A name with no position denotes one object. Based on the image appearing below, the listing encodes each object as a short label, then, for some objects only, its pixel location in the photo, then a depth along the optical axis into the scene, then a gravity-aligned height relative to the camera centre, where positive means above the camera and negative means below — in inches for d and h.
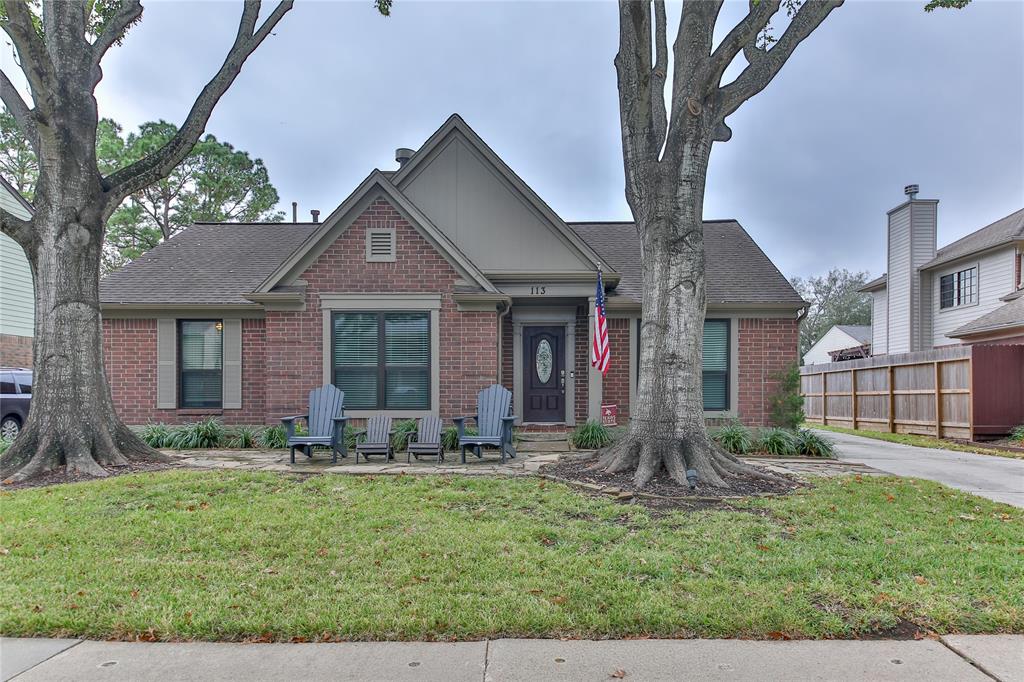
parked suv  470.6 -35.5
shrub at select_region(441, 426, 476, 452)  380.8 -54.5
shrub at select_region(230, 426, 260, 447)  400.5 -56.7
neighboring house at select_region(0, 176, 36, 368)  721.6 +79.6
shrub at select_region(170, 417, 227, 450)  396.8 -55.7
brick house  406.9 +33.2
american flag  371.2 +15.7
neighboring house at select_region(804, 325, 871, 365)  1274.6 +42.3
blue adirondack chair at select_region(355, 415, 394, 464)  333.1 -49.8
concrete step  387.5 -62.0
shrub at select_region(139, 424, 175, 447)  397.4 -56.2
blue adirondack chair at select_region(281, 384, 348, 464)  330.6 -37.1
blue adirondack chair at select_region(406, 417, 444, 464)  327.6 -49.3
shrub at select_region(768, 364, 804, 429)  446.3 -34.6
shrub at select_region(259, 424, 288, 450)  393.4 -56.2
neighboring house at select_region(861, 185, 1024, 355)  668.7 +104.3
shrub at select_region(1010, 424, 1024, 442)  470.0 -62.8
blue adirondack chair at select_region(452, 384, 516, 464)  342.9 -36.9
